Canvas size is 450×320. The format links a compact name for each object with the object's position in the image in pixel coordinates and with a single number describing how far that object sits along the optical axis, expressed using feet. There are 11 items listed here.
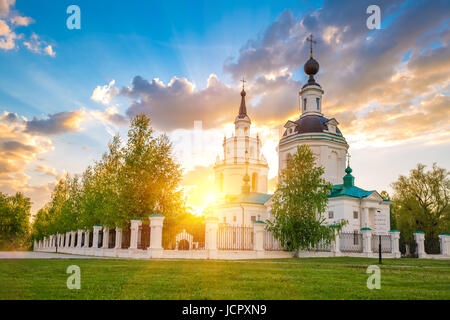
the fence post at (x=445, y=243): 112.98
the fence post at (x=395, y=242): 106.62
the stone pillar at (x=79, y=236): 119.85
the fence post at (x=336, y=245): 95.96
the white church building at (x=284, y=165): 135.85
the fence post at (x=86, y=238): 109.70
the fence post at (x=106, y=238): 93.61
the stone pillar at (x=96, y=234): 101.81
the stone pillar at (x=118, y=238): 86.89
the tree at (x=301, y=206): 88.12
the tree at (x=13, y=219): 237.00
